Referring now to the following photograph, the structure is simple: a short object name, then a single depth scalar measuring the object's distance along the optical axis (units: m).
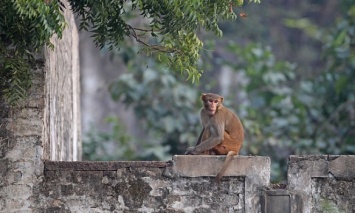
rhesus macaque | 21.09
